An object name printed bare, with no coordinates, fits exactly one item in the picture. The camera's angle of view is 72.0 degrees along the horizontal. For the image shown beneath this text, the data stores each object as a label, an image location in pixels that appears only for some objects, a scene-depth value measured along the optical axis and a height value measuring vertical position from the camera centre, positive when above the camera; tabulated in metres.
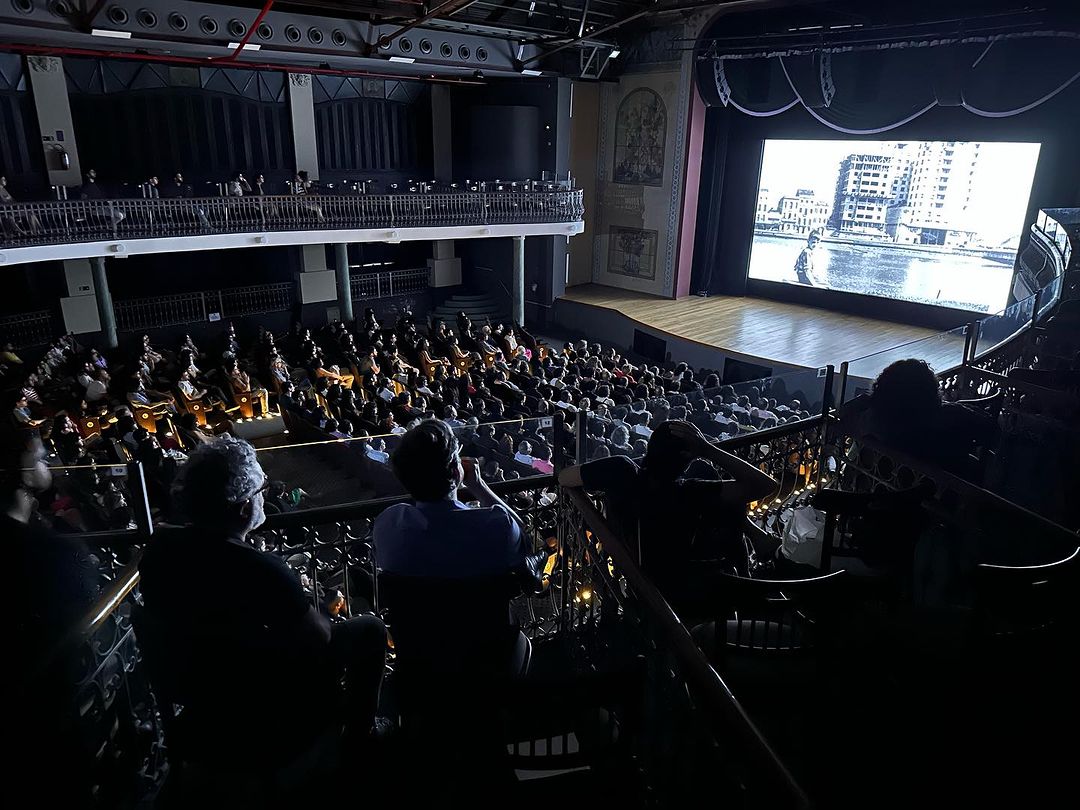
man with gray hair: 2.03 -1.22
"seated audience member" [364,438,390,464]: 4.07 -1.53
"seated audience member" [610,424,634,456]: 5.14 -1.80
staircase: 19.05 -3.43
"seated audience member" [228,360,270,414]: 11.92 -3.41
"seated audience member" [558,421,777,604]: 2.62 -1.13
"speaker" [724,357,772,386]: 13.19 -3.37
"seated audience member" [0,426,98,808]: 1.99 -1.31
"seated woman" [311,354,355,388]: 11.84 -3.30
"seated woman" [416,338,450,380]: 12.73 -3.20
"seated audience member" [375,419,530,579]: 2.35 -1.10
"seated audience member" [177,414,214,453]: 8.52 -3.12
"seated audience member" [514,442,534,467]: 4.30 -1.59
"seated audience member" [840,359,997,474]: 3.39 -1.06
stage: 13.48 -2.96
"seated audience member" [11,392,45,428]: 9.30 -3.14
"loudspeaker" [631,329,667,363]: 15.48 -3.51
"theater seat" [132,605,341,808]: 2.06 -1.63
